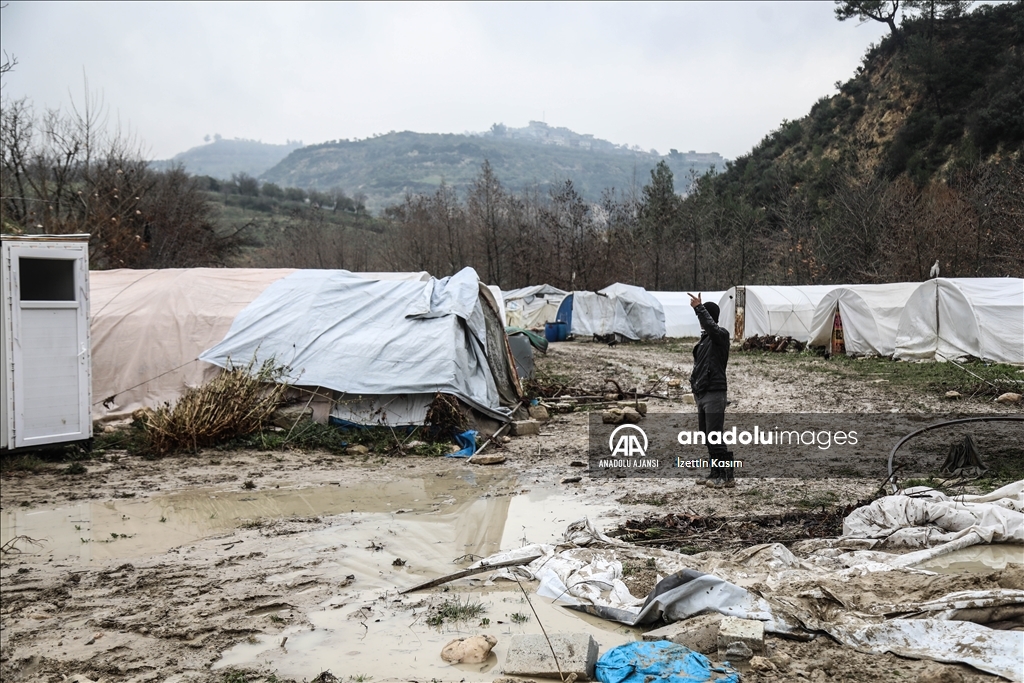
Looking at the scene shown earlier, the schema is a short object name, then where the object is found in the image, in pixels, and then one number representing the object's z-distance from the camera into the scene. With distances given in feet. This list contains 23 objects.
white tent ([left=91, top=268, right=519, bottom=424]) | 37.81
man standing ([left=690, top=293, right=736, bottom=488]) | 26.17
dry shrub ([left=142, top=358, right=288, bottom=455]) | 33.73
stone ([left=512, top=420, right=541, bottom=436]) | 38.52
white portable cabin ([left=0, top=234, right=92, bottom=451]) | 30.50
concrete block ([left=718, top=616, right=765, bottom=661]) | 13.30
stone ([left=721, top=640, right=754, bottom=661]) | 13.23
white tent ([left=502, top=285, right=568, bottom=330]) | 118.93
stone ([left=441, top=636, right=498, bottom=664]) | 13.91
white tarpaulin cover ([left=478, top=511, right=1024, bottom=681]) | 13.35
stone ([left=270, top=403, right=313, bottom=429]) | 37.14
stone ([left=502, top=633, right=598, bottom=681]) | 12.93
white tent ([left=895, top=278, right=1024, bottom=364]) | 57.72
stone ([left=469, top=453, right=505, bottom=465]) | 32.48
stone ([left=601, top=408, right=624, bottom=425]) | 39.47
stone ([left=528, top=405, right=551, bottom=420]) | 42.32
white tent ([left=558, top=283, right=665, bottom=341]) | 108.17
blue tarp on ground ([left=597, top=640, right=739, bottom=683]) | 12.50
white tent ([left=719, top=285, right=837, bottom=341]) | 86.17
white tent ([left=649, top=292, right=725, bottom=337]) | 112.78
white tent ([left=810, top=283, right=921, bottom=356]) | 70.33
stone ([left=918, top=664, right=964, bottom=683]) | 11.84
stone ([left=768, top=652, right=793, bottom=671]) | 12.93
